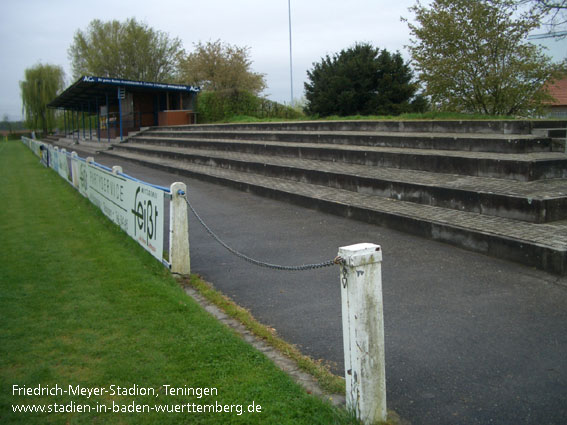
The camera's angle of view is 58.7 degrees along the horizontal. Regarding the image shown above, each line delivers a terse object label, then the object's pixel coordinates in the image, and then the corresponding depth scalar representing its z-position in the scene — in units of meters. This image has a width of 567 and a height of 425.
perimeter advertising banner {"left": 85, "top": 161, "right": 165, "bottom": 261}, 6.87
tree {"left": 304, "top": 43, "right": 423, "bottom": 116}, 25.19
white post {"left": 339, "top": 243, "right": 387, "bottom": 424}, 3.07
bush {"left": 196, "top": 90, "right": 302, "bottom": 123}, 31.88
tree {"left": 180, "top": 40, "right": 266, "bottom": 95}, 33.72
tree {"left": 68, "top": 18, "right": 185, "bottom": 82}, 51.06
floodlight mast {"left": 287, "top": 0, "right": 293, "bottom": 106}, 38.02
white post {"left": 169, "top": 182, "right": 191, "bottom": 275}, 6.48
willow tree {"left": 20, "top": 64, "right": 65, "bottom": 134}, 63.97
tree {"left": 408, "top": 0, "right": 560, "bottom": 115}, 14.01
